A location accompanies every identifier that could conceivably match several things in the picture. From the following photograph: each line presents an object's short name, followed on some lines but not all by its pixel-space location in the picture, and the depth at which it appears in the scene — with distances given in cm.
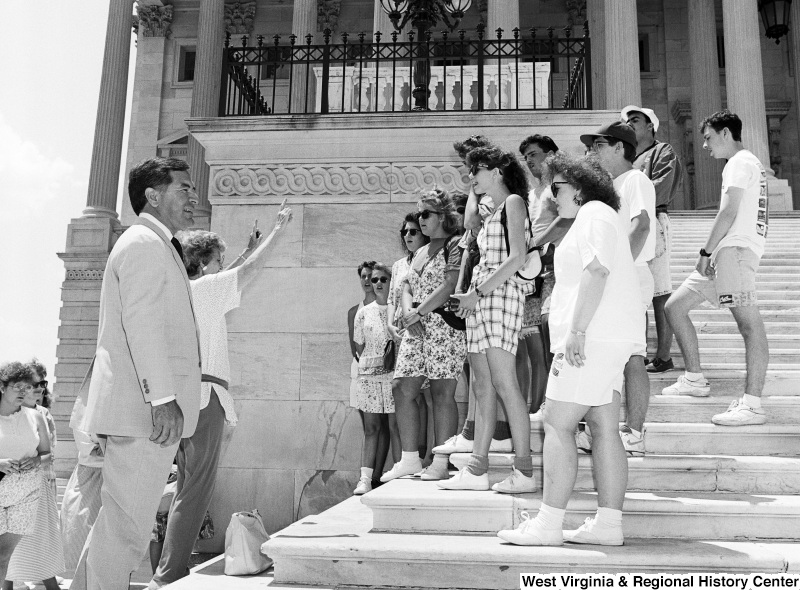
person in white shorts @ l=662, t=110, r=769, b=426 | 588
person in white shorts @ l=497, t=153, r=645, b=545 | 415
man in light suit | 379
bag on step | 489
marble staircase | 406
